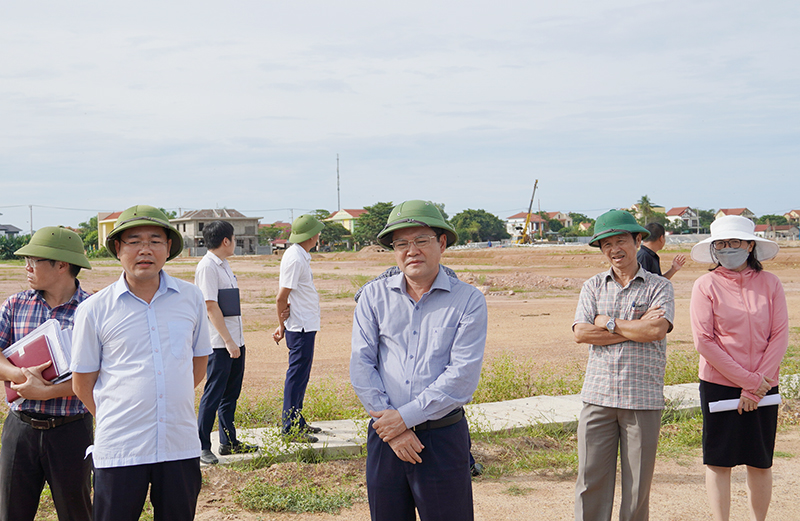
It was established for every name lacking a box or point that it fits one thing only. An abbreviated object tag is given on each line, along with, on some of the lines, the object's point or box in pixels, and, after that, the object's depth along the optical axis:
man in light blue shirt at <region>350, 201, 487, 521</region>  2.79
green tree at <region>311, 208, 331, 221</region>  76.50
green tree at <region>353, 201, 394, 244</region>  78.06
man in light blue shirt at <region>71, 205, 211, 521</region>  2.75
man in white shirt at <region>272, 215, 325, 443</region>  5.59
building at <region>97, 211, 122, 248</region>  85.19
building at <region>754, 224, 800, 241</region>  90.29
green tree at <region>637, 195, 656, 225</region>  93.81
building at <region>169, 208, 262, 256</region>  76.25
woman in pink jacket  3.78
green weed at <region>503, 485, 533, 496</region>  4.73
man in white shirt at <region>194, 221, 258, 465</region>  5.04
